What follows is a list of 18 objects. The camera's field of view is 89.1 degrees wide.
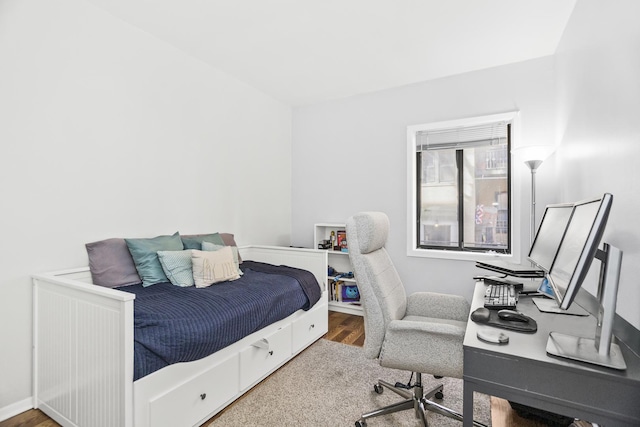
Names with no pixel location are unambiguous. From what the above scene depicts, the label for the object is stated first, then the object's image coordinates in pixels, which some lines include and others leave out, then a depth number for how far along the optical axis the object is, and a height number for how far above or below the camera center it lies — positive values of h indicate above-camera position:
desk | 0.84 -0.47
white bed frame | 1.44 -0.86
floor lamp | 2.55 +0.45
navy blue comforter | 1.57 -0.60
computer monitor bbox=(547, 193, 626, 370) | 0.89 -0.21
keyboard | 1.44 -0.40
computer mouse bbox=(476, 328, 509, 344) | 1.03 -0.40
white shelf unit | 3.69 -0.59
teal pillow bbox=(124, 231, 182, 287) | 2.30 -0.37
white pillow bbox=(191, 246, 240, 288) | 2.34 -0.43
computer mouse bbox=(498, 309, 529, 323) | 1.22 -0.40
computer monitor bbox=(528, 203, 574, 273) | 1.34 -0.10
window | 3.32 +0.29
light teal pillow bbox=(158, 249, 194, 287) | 2.33 -0.43
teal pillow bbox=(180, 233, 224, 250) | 2.71 -0.26
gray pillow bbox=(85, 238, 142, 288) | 2.19 -0.38
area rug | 1.82 -1.17
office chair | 1.52 -0.59
